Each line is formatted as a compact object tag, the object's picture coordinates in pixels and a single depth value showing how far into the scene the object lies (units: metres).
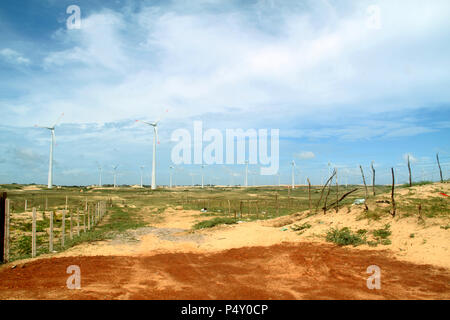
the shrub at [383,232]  14.86
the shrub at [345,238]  14.77
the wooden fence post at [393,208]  16.21
